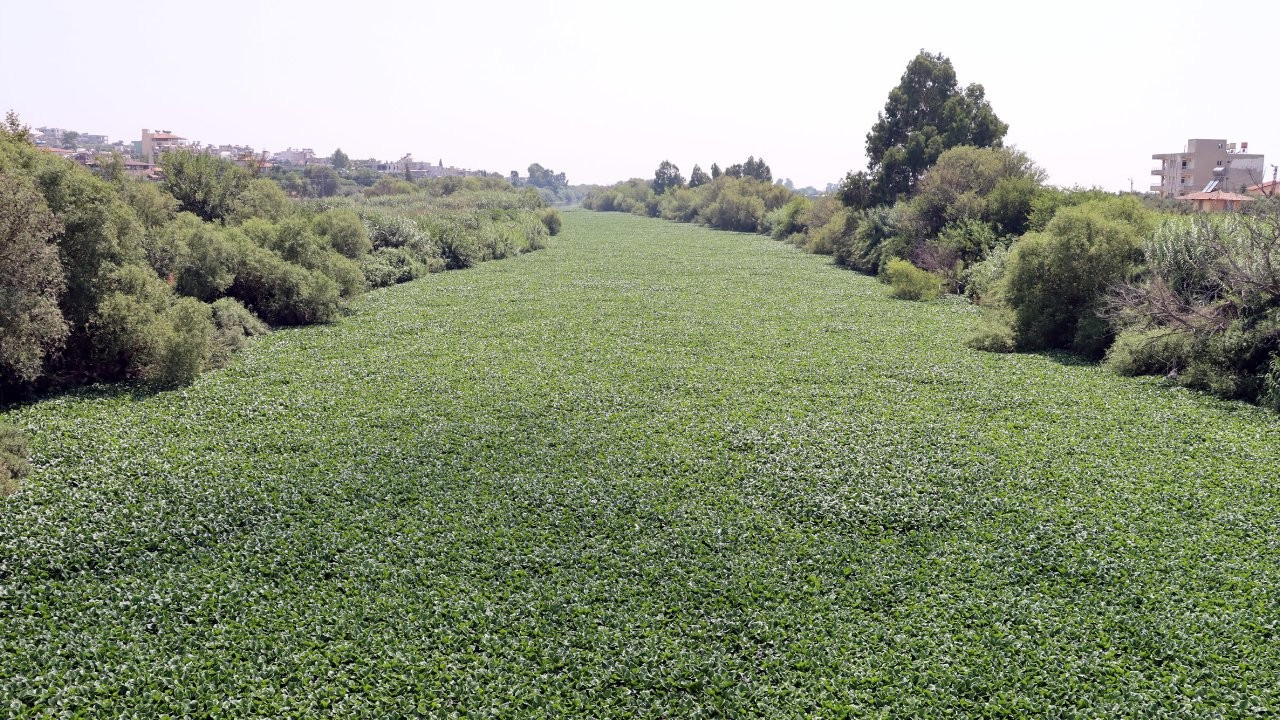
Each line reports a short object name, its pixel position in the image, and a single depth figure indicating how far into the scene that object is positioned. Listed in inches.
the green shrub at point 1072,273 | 776.3
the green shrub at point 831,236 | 1819.6
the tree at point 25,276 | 474.6
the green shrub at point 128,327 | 599.5
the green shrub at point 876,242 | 1480.1
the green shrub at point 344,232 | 1134.5
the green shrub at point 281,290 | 884.6
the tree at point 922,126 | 1765.5
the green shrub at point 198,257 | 749.9
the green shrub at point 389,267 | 1277.1
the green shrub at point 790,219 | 2460.4
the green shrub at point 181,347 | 613.3
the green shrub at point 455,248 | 1600.6
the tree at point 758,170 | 4365.2
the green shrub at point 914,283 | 1178.0
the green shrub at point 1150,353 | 656.4
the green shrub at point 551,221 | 2724.2
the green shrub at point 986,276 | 977.4
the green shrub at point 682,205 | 3922.2
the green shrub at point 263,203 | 1029.8
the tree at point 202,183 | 959.6
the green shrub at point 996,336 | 810.8
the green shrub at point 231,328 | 721.6
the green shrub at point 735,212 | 3068.4
